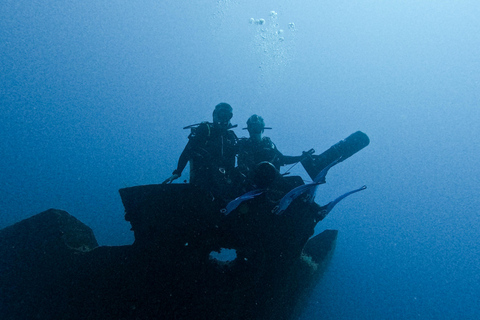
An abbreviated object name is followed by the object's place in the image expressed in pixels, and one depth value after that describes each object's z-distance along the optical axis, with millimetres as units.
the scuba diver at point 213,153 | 4492
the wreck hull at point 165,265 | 3676
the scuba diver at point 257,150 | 5258
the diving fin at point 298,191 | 3822
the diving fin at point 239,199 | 3608
